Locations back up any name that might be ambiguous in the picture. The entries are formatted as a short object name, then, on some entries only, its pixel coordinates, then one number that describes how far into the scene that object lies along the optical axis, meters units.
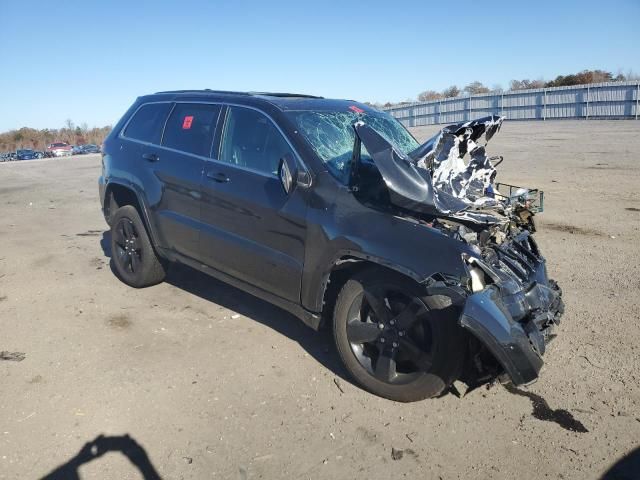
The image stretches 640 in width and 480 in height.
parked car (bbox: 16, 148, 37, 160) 51.00
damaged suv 3.20
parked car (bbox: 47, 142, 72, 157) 52.94
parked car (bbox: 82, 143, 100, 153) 55.75
